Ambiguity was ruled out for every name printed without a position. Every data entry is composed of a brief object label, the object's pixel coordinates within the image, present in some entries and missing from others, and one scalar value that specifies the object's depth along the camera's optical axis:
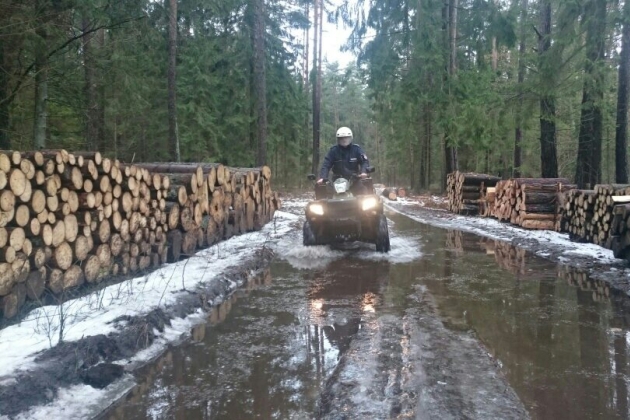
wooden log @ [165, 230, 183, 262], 8.69
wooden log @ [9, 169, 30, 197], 5.10
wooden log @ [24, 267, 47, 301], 5.32
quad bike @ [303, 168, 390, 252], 9.68
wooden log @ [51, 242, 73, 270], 5.77
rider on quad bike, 10.74
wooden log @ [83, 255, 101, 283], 6.39
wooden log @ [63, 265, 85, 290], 5.93
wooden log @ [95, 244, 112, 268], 6.64
